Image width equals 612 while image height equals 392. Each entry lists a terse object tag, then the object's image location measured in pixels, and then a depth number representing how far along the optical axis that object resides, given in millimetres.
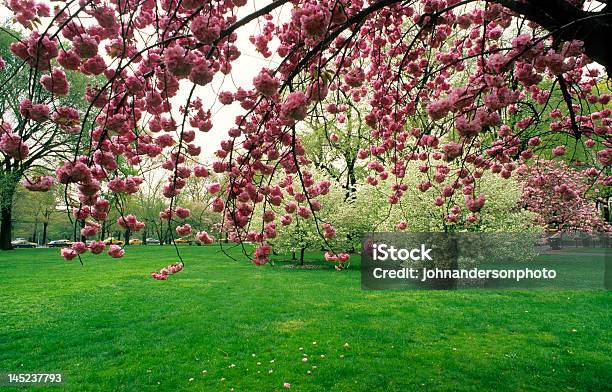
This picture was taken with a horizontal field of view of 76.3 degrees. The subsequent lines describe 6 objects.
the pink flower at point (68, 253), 2688
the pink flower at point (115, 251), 3045
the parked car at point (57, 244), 37234
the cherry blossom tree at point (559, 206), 14938
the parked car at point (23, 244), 37350
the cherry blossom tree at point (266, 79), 1970
